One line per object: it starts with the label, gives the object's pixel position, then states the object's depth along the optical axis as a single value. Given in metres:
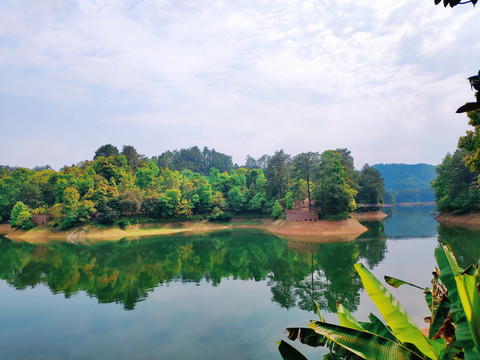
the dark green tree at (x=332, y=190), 41.12
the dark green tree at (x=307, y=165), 43.47
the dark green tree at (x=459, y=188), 40.78
